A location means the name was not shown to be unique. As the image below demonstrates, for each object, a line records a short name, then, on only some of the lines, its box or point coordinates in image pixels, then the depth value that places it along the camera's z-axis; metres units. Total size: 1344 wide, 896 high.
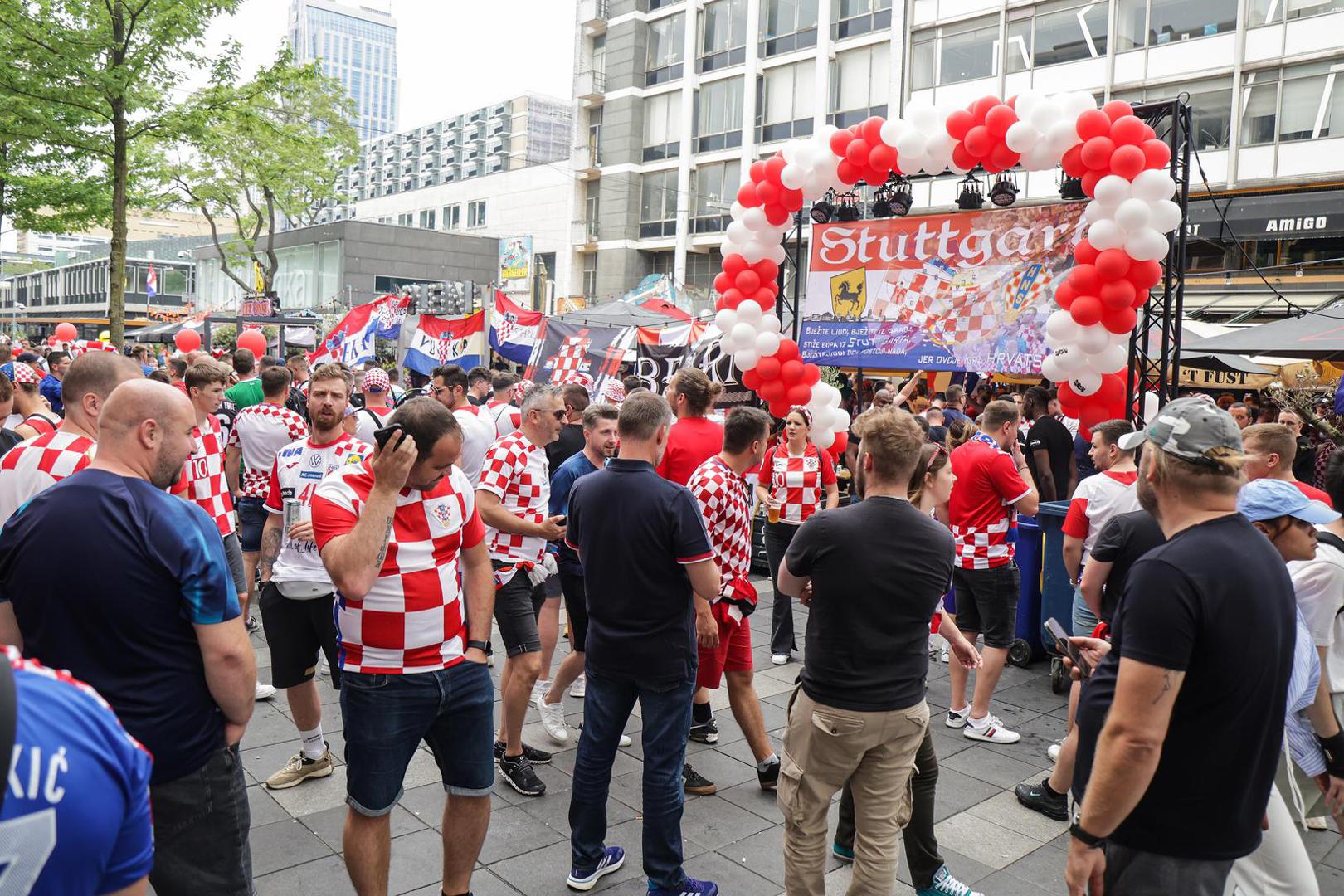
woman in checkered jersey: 6.65
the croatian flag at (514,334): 13.24
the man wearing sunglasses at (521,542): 4.68
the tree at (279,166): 28.97
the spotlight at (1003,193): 9.34
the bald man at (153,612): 2.43
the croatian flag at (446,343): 13.50
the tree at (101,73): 12.25
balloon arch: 7.69
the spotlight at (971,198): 9.71
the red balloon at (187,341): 21.42
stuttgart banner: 8.91
